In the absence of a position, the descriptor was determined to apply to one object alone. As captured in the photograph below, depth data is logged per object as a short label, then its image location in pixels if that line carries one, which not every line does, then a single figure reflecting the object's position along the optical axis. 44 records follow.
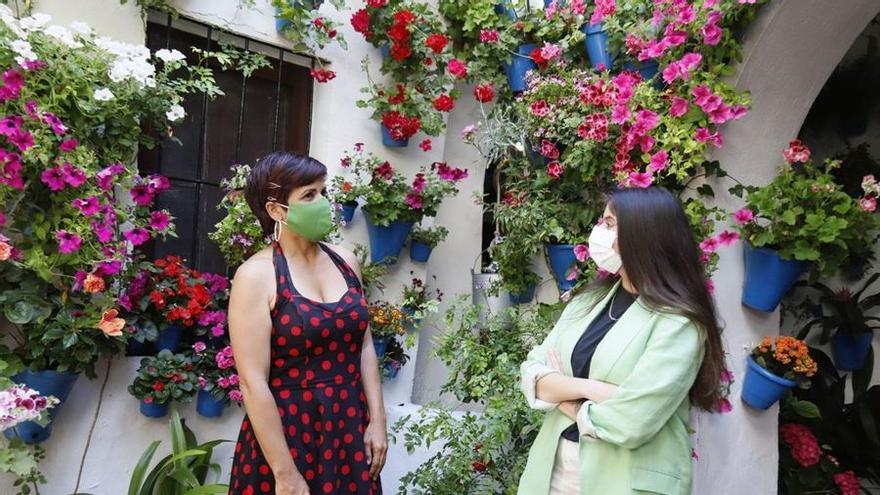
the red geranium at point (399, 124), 2.81
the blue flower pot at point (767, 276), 2.28
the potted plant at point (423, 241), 2.96
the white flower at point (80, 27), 1.96
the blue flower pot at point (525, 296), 3.04
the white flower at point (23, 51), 1.79
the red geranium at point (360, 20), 2.73
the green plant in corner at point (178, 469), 2.09
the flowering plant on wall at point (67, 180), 1.86
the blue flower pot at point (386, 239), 2.82
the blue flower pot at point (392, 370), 2.84
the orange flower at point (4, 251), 1.79
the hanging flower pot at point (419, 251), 2.97
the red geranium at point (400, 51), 2.83
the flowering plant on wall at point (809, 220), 2.16
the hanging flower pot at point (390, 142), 2.92
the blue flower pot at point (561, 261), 2.72
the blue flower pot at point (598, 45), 2.71
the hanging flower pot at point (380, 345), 2.73
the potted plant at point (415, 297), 2.85
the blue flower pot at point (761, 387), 2.33
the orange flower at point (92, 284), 1.91
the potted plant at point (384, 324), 2.71
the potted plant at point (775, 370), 2.34
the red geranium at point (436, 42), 2.78
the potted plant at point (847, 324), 3.42
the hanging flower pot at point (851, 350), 3.45
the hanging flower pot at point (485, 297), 3.18
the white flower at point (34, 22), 1.88
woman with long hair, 1.38
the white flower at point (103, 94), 1.94
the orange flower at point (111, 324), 1.94
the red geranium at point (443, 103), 2.87
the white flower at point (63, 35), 1.91
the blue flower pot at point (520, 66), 3.04
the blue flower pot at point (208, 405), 2.38
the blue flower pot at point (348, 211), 2.79
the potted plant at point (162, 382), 2.20
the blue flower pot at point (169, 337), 2.29
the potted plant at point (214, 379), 2.31
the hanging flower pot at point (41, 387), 1.98
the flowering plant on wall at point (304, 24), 2.59
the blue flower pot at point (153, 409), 2.26
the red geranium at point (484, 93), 3.02
